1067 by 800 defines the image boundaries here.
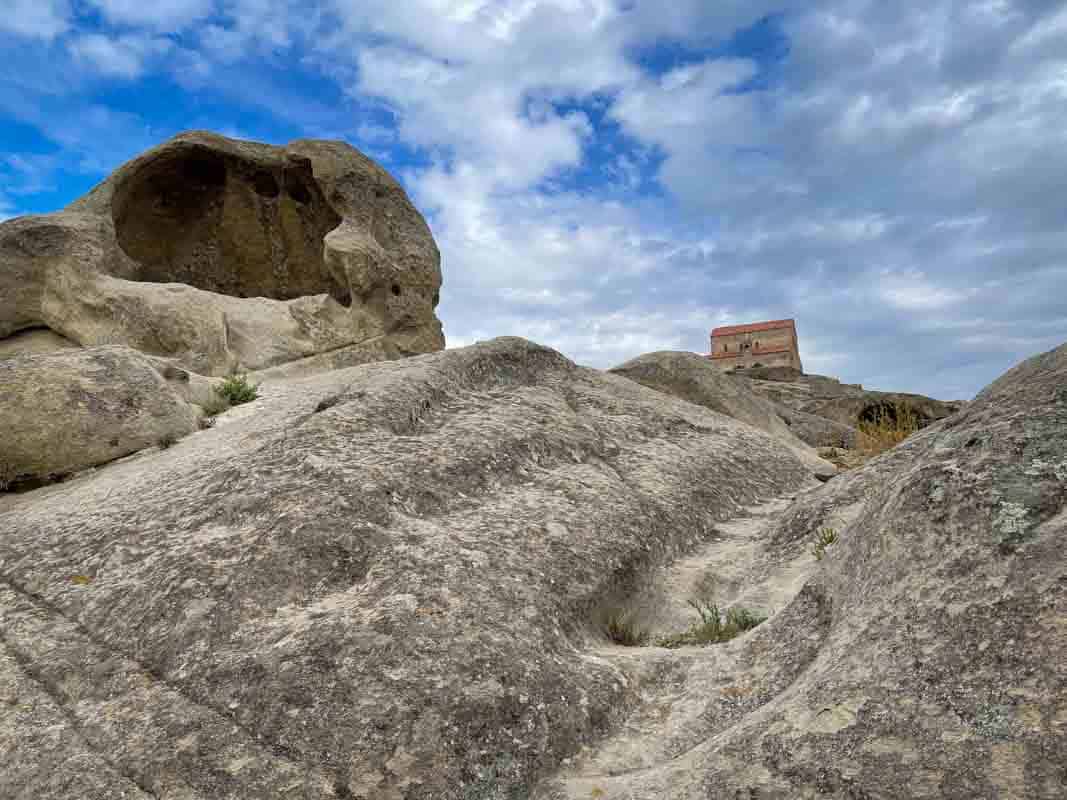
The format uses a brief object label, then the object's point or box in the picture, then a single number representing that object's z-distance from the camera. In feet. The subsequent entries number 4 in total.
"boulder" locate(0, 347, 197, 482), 28.04
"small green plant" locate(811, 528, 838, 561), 19.71
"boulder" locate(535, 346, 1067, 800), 9.11
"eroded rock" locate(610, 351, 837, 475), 46.03
